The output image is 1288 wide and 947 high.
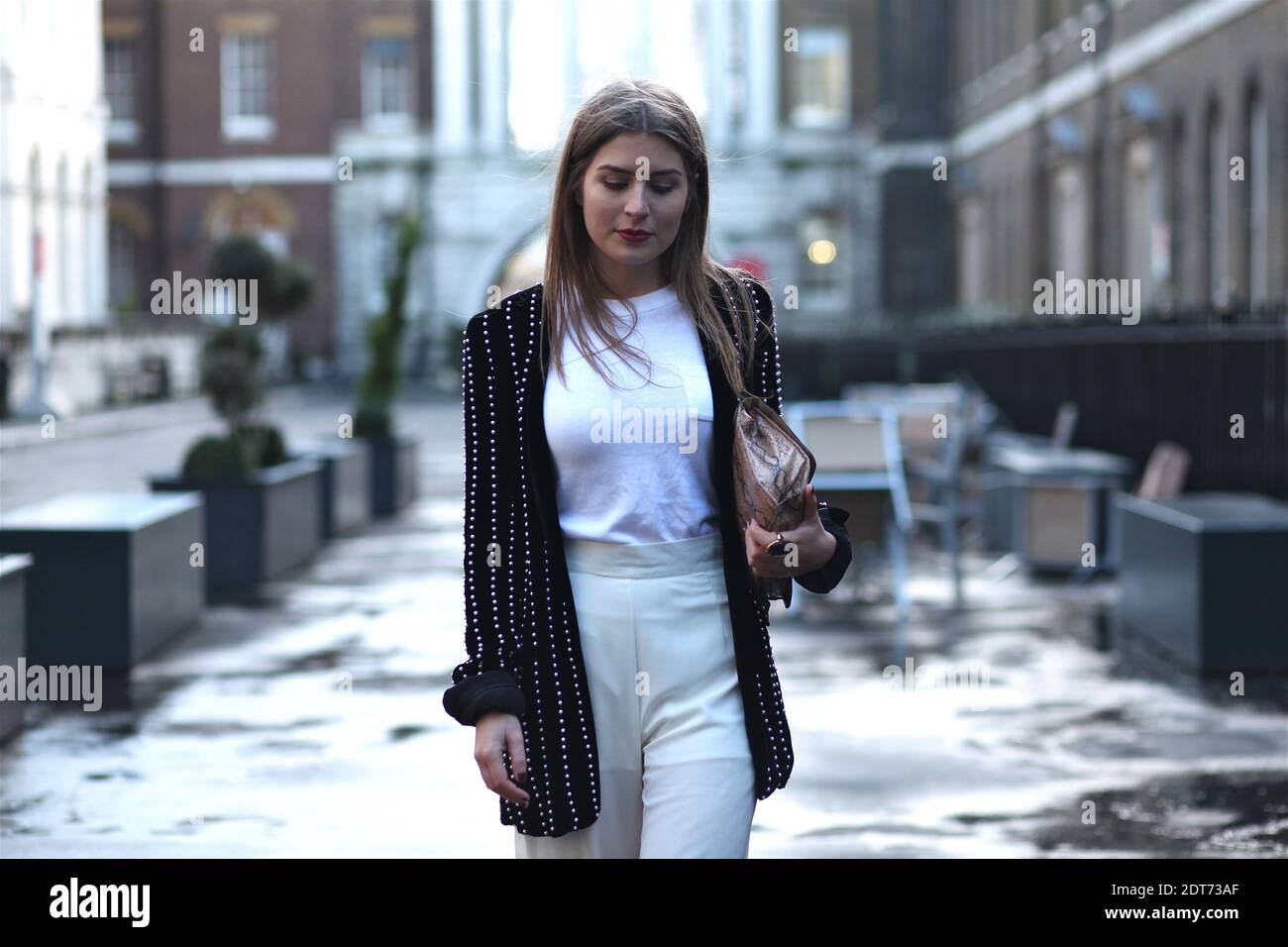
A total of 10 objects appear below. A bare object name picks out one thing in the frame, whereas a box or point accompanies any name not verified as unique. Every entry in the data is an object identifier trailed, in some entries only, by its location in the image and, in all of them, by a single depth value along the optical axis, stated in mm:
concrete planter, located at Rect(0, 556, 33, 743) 7309
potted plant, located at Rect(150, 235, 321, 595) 12094
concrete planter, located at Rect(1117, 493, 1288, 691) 8492
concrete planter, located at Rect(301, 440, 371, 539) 15141
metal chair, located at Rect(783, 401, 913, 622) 10734
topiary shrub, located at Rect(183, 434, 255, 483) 12133
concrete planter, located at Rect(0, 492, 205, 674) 8586
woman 2990
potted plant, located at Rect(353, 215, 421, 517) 17672
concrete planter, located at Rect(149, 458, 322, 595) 12055
